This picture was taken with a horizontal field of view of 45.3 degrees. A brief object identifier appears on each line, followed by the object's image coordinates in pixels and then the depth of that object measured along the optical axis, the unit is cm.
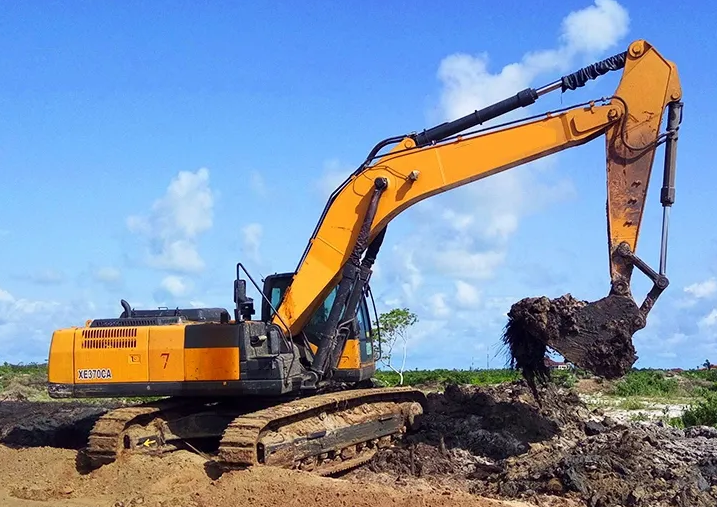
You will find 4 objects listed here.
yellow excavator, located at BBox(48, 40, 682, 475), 1080
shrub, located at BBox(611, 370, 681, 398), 2458
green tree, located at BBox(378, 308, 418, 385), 3341
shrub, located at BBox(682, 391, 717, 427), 1545
